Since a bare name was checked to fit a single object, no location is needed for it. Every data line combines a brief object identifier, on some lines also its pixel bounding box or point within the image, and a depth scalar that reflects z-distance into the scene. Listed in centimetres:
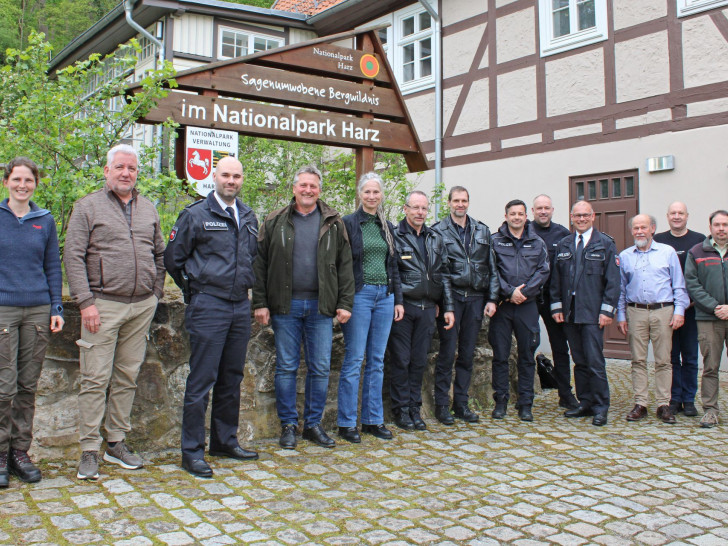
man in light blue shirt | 571
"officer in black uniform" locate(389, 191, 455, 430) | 511
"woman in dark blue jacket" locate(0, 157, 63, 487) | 360
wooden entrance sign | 566
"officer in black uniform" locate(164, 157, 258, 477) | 403
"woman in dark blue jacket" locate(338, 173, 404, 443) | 477
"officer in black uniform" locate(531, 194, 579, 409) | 611
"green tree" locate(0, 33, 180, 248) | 446
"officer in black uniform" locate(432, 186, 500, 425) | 539
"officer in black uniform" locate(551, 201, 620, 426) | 559
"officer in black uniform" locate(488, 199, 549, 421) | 560
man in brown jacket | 378
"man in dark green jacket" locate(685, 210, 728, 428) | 550
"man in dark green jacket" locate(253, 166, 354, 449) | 446
